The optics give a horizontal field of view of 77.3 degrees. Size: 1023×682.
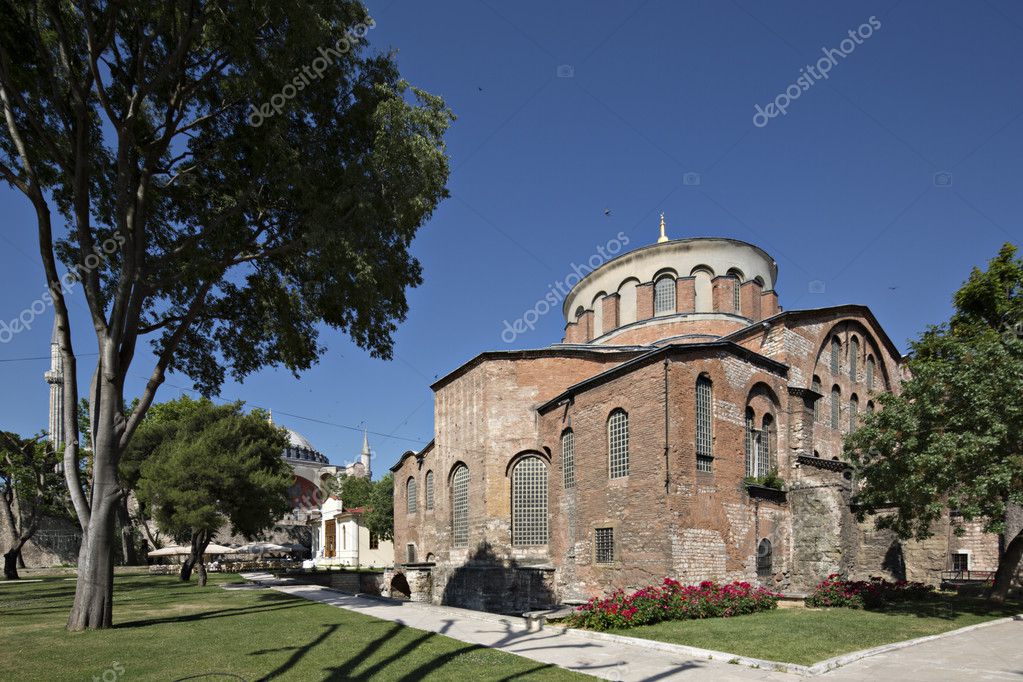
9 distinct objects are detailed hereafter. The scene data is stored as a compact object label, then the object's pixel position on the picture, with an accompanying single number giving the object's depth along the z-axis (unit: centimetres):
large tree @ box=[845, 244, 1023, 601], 1523
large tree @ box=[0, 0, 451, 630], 1344
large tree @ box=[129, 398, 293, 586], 2683
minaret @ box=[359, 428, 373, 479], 9038
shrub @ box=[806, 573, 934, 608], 1692
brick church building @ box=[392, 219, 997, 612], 1911
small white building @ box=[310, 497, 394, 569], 5422
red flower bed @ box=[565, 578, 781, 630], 1438
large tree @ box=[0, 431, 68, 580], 3638
